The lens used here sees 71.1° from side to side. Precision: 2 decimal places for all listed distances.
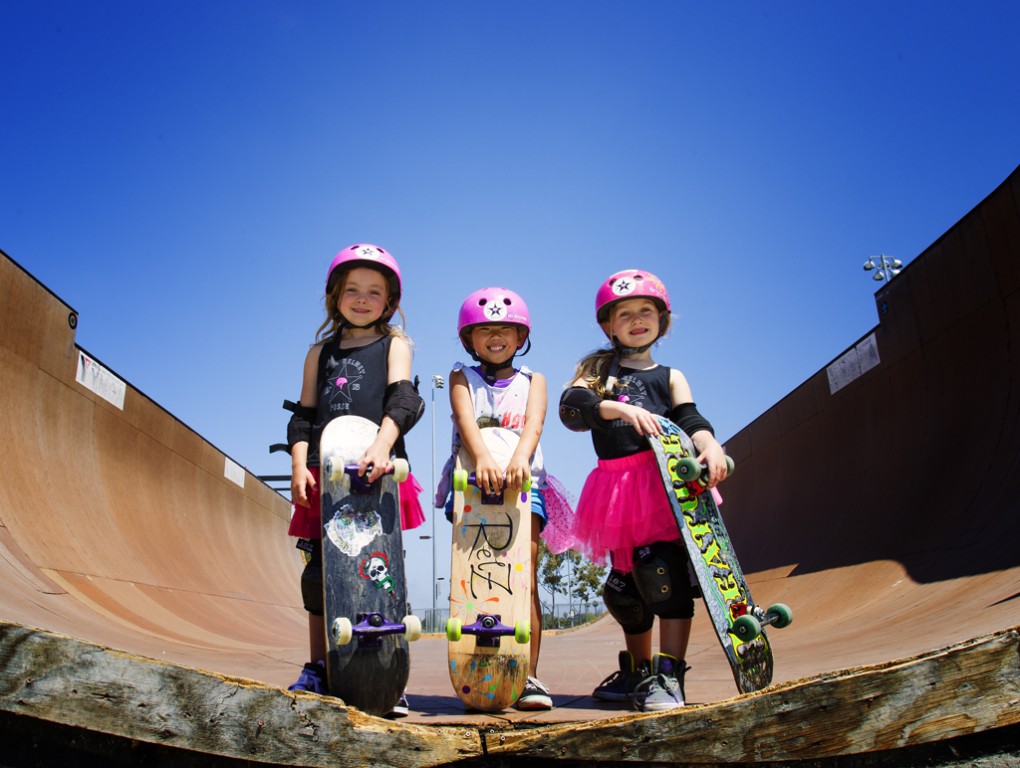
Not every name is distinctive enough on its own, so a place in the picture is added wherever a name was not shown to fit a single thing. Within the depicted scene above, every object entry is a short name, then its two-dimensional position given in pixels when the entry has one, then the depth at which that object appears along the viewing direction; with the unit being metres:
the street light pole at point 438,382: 26.80
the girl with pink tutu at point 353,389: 2.85
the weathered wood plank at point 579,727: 1.86
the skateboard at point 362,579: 2.46
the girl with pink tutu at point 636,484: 2.85
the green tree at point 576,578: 30.59
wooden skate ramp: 1.88
